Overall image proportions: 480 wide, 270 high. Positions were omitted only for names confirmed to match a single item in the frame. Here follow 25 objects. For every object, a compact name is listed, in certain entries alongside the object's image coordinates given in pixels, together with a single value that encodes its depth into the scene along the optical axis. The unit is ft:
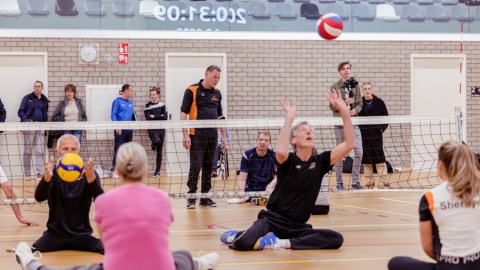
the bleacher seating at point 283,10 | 65.00
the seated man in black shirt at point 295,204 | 25.67
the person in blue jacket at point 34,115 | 60.13
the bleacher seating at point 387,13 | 66.95
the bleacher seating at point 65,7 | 61.81
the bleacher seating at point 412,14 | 67.51
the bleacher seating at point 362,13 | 66.23
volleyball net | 54.85
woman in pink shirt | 15.52
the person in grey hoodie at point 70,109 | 61.36
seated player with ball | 25.21
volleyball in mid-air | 41.45
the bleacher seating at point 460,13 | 68.13
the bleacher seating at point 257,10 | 64.69
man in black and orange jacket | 38.60
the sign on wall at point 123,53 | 63.45
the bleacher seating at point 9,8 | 61.00
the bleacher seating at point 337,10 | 65.82
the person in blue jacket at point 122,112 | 61.11
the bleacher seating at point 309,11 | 65.36
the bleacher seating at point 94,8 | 62.23
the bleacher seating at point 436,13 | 68.13
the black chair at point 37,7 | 61.31
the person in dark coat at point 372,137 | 51.24
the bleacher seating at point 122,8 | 62.39
